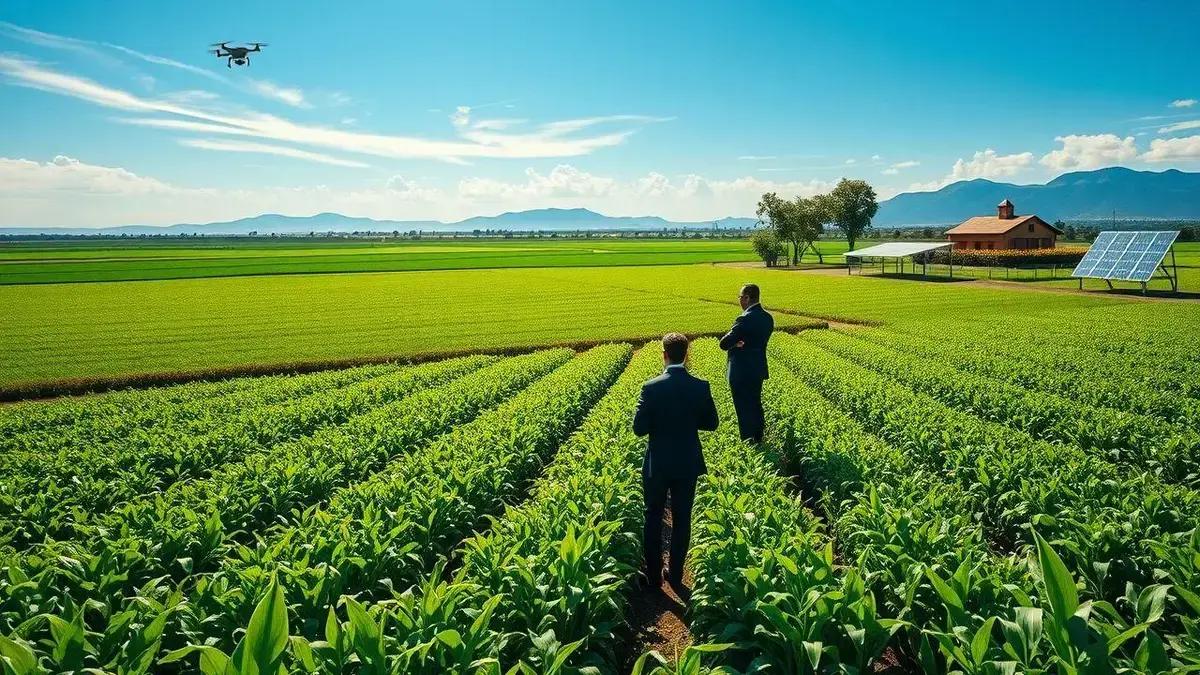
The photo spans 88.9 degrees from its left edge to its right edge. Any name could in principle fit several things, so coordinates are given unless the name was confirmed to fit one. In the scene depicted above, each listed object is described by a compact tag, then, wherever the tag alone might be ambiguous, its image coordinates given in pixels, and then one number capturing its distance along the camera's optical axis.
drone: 48.47
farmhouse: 102.62
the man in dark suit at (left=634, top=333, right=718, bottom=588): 7.57
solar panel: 52.62
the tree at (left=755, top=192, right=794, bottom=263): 113.50
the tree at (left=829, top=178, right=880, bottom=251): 117.94
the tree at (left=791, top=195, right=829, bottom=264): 112.94
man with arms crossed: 11.69
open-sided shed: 79.38
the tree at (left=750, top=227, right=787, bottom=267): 106.19
